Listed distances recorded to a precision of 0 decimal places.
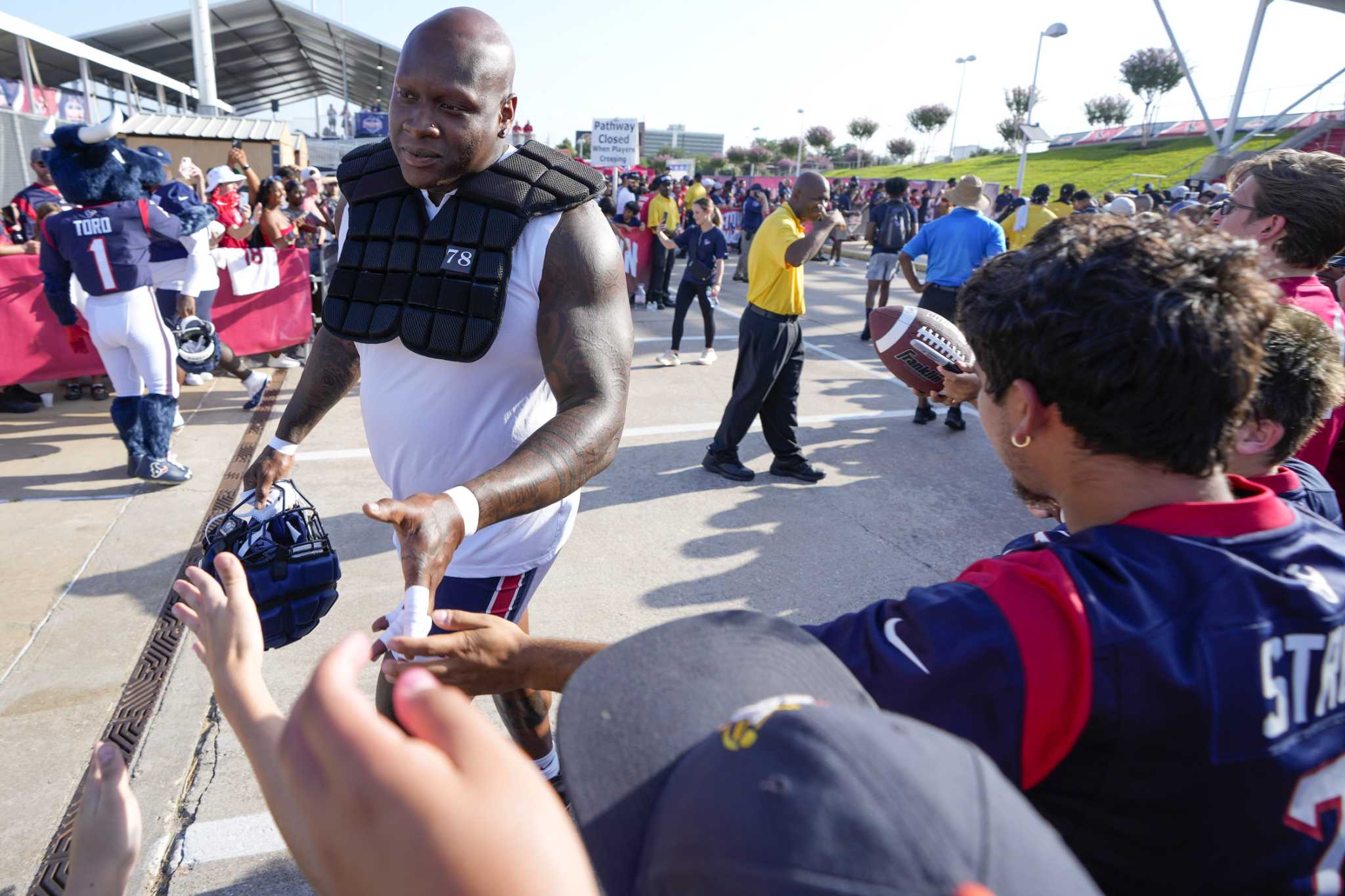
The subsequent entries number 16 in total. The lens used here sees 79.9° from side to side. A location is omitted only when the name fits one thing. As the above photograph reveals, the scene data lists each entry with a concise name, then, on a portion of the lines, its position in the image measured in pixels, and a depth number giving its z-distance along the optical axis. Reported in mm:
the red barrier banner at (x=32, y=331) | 6207
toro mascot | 4805
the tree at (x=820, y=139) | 64562
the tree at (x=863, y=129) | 64500
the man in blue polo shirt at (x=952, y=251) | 6531
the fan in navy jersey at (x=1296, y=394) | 1765
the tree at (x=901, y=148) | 59625
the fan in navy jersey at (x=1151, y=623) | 864
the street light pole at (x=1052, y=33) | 21484
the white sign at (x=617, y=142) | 13766
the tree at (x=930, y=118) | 60344
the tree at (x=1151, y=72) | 46625
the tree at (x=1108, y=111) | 50938
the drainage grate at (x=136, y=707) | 2246
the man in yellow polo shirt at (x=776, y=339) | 5379
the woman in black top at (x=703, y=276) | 8609
